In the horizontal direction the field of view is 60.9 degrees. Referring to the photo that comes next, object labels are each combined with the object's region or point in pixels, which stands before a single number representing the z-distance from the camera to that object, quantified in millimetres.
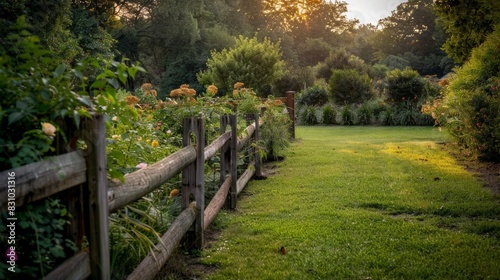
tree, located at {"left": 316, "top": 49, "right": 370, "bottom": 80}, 33625
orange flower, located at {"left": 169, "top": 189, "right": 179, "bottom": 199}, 4102
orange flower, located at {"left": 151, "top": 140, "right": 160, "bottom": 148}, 4133
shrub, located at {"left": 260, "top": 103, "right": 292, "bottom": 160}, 9719
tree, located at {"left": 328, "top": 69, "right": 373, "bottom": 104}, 23312
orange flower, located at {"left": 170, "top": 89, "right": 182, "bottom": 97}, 6598
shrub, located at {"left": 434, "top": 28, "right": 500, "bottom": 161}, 8750
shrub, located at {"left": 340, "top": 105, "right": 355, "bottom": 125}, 20641
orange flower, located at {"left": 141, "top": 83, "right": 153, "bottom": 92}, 8884
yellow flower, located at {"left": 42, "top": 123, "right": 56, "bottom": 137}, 1666
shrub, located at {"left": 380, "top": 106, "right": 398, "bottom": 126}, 20062
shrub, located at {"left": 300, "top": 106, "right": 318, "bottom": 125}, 21594
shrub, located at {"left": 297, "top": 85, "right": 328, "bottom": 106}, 24188
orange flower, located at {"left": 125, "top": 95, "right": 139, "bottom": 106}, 5116
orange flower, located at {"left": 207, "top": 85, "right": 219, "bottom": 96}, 7633
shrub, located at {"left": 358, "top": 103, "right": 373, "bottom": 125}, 20516
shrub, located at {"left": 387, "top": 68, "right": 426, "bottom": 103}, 21094
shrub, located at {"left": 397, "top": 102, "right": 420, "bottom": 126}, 19703
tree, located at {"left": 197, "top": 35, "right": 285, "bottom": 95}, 19406
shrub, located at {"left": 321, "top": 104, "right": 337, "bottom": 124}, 21203
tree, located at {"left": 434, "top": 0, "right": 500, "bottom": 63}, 12891
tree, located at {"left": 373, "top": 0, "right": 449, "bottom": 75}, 59375
